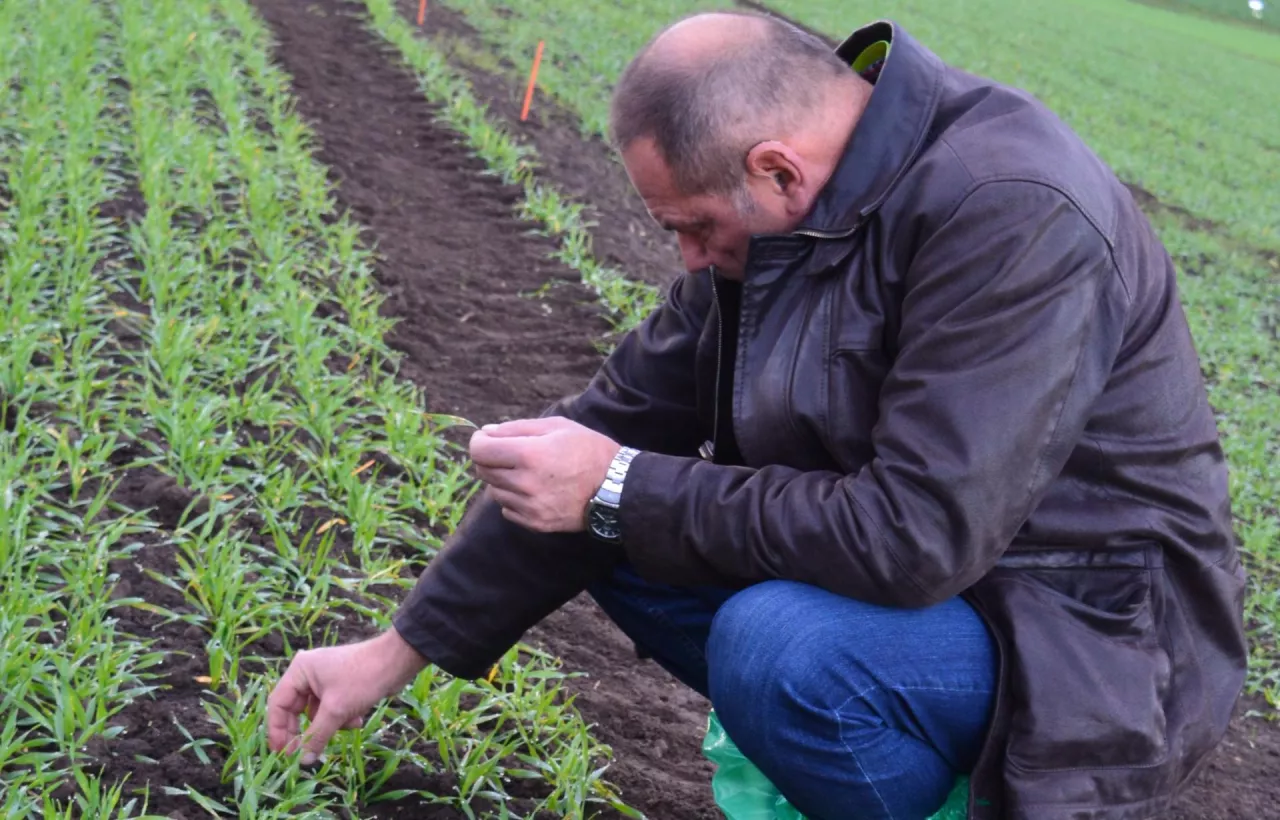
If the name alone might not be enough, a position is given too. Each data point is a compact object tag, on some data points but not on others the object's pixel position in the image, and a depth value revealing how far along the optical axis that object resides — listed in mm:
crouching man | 1851
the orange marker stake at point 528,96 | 7344
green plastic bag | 2338
